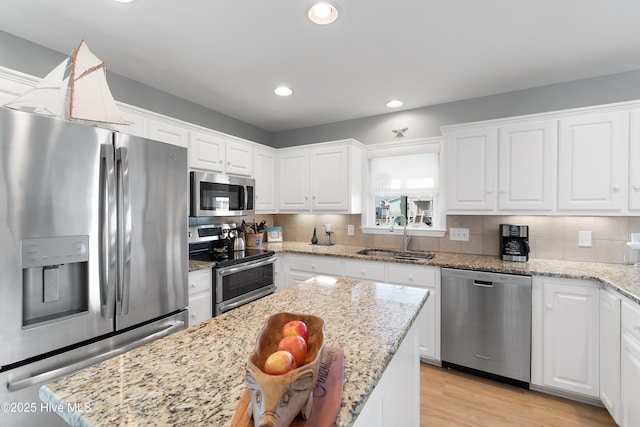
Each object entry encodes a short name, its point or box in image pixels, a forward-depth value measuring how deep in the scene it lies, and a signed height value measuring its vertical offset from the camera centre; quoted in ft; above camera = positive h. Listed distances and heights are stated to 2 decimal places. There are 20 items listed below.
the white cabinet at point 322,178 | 11.10 +1.36
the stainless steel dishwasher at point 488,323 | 7.44 -2.97
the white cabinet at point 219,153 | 9.15 +1.98
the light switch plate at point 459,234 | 9.90 -0.75
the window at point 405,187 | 10.74 +0.97
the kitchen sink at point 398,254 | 10.00 -1.51
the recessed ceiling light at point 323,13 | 5.42 +3.81
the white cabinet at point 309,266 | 10.14 -1.98
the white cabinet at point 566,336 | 6.79 -2.96
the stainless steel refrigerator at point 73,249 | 4.25 -0.66
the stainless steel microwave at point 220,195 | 8.84 +0.54
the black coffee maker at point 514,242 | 8.30 -0.87
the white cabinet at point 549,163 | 7.25 +1.36
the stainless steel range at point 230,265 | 8.34 -1.70
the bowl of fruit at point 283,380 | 1.81 -1.13
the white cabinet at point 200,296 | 7.60 -2.29
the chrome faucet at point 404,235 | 10.62 -0.84
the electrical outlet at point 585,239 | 8.28 -0.75
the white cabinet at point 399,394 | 3.16 -2.36
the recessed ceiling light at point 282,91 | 9.11 +3.84
